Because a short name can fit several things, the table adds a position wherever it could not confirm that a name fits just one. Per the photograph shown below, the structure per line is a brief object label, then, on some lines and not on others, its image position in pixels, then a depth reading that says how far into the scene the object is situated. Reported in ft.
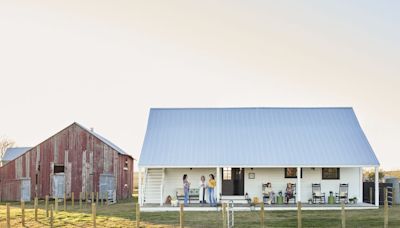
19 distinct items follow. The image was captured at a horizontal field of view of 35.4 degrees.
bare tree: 317.63
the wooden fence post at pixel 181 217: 70.24
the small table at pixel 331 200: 105.70
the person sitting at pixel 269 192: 106.22
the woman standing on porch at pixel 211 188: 101.91
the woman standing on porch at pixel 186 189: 104.68
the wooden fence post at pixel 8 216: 77.56
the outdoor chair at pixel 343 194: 106.52
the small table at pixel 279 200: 106.01
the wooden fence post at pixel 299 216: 69.48
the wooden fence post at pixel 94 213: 76.52
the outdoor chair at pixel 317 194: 106.83
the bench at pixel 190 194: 106.93
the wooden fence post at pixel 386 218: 69.49
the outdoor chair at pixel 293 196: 106.42
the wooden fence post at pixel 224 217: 70.26
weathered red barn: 141.38
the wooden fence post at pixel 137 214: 73.36
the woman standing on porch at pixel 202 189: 105.70
